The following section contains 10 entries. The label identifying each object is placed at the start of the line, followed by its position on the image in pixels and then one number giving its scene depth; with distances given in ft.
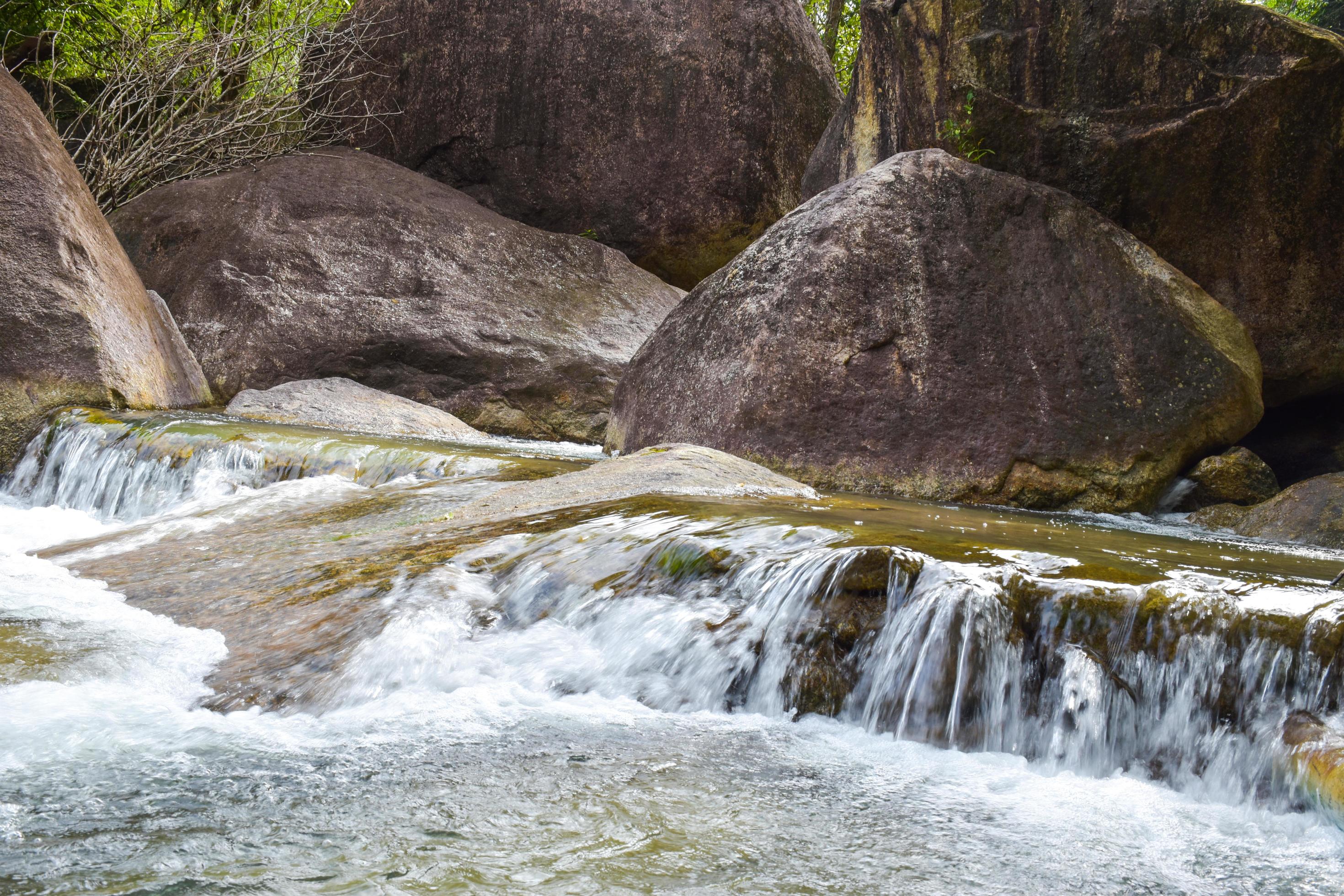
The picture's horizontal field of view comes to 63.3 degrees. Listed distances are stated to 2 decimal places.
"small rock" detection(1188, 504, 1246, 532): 17.06
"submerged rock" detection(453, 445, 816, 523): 13.97
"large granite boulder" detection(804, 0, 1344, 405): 19.30
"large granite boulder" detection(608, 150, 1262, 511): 18.11
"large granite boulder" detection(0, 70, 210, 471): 21.50
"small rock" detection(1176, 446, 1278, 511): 18.07
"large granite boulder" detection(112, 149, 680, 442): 28.14
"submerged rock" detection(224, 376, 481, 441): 24.59
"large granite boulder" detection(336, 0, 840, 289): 34.19
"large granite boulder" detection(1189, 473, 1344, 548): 15.58
